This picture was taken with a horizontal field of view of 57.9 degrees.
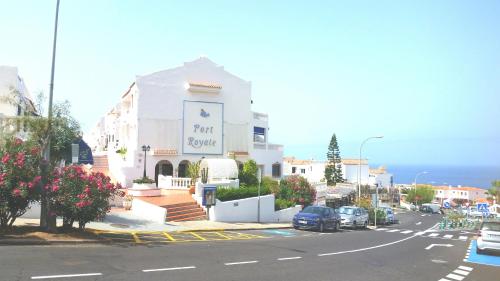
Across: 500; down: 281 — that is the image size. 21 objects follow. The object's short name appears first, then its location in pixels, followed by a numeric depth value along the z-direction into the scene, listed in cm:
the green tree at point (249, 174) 3859
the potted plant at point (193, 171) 3547
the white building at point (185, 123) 3956
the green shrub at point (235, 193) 2834
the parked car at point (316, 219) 2705
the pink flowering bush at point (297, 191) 3619
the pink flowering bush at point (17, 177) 1509
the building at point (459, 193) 15138
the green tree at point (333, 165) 7781
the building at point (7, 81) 3579
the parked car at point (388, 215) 4478
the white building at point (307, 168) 8575
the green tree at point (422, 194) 10785
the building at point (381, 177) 9978
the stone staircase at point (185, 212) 2536
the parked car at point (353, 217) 3316
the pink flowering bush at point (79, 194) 1605
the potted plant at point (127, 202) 2704
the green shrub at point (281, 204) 3300
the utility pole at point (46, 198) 1634
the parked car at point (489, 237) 1880
